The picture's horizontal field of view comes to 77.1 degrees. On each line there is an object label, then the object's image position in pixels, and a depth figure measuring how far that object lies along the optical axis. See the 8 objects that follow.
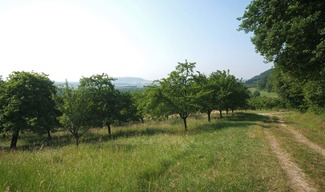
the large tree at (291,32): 10.54
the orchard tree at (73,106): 19.42
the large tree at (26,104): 22.97
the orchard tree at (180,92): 23.31
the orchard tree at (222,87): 36.44
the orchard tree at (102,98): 25.75
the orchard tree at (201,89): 23.96
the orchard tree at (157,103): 23.06
